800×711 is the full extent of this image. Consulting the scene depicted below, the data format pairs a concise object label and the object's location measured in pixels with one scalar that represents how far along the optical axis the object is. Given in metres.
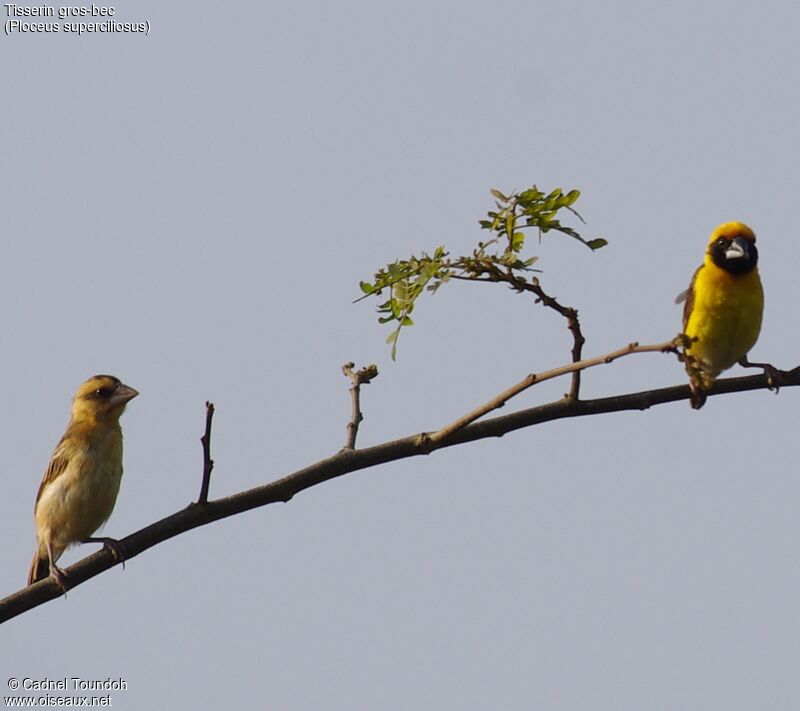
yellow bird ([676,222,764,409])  13.30
